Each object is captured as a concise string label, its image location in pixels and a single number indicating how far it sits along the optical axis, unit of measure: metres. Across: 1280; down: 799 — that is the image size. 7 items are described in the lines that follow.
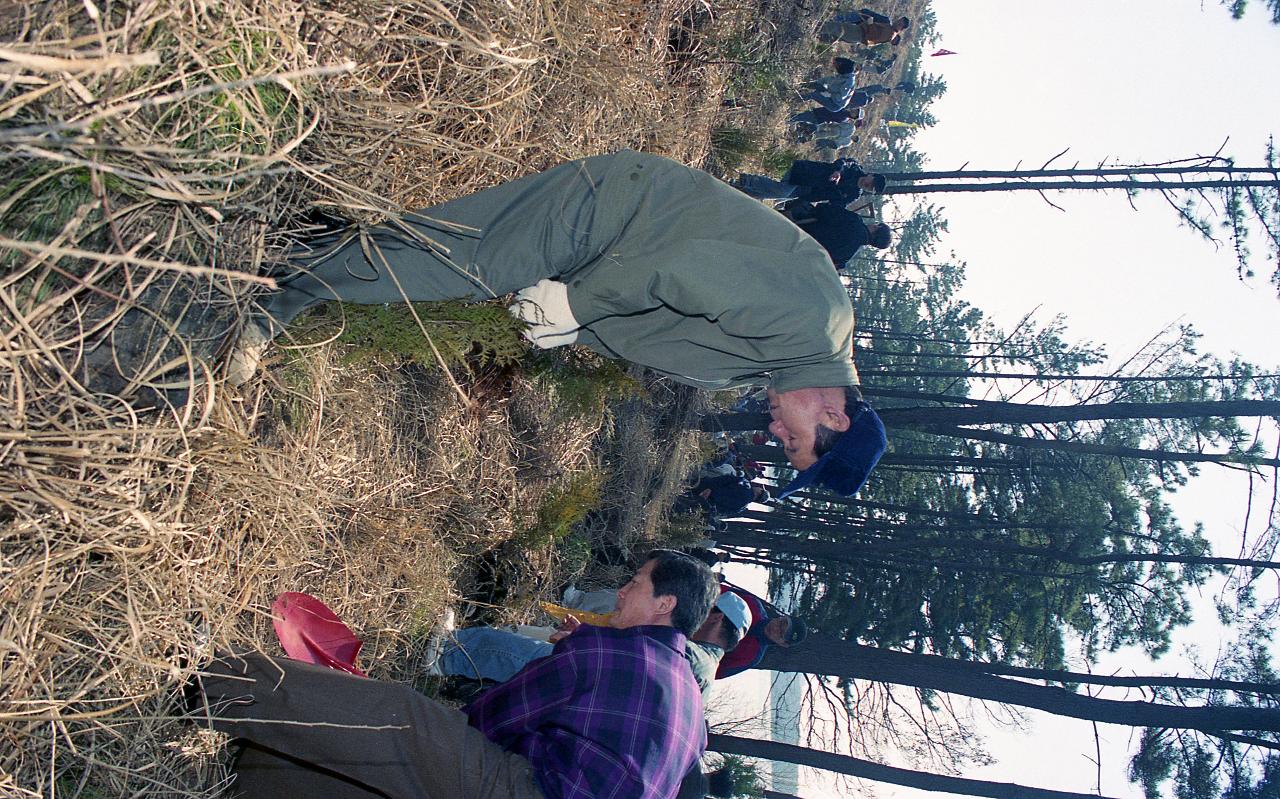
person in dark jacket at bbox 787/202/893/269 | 7.24
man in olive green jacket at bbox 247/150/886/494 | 2.34
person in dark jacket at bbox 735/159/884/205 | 7.51
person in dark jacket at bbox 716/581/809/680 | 6.30
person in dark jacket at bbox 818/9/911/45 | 10.48
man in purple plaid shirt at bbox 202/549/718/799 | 2.42
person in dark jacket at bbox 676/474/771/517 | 8.53
